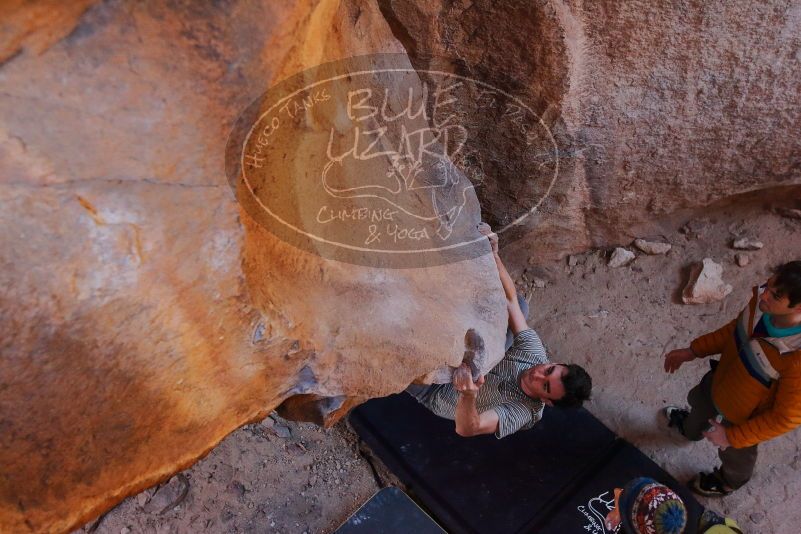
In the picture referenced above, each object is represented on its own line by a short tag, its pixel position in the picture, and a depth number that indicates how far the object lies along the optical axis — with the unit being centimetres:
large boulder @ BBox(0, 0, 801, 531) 104
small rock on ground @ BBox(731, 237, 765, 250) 286
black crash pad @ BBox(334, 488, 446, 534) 228
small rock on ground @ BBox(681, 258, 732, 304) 283
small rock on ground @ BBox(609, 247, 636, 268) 295
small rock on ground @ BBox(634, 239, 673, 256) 293
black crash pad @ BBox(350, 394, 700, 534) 232
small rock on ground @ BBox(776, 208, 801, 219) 289
